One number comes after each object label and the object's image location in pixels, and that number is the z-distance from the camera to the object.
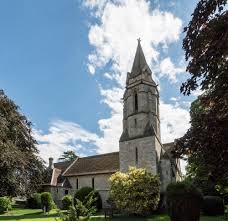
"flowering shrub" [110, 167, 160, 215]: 18.50
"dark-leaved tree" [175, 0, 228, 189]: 4.53
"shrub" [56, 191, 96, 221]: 6.47
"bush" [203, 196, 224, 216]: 17.28
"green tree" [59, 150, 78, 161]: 47.99
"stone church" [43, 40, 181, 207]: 23.72
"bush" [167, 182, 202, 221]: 13.67
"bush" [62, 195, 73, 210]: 23.74
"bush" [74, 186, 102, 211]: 23.98
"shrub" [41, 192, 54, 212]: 23.96
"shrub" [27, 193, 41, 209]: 27.45
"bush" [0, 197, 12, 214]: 23.34
